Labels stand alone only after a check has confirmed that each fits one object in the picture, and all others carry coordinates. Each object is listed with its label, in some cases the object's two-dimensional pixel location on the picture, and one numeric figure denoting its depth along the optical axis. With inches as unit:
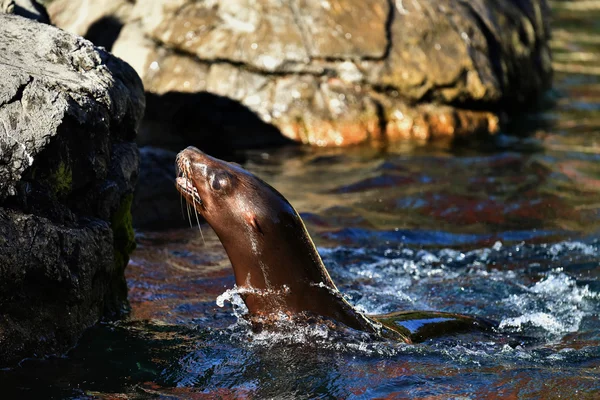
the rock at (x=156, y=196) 561.9
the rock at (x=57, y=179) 298.5
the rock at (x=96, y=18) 767.7
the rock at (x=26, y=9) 388.8
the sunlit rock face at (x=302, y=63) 754.8
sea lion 351.3
